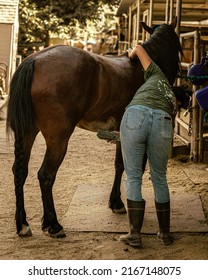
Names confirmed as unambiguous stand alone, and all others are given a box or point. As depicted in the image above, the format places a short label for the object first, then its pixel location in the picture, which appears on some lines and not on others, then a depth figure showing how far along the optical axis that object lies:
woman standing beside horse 3.73
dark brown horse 4.14
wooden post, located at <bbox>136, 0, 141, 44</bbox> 12.09
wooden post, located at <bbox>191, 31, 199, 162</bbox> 7.36
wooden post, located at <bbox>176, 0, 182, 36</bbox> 7.57
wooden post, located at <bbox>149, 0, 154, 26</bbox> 9.48
